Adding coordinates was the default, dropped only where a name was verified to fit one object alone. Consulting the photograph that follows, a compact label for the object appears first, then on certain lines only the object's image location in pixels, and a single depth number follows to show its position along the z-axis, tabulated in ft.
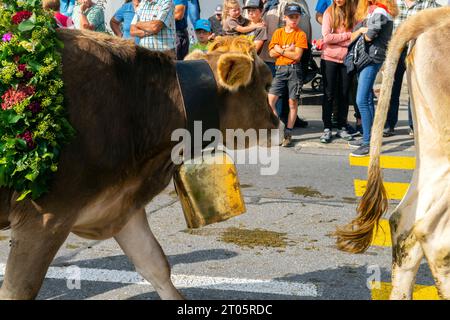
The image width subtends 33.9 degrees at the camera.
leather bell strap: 11.71
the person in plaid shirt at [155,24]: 27.76
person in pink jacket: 29.12
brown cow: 10.48
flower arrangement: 10.16
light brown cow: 12.77
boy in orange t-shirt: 29.35
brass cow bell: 12.48
